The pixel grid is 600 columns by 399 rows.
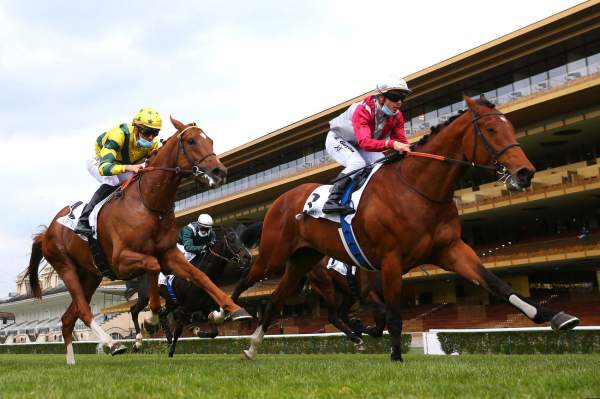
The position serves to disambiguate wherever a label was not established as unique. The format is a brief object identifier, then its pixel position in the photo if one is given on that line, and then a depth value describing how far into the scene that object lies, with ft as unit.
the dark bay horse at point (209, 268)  34.55
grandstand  83.71
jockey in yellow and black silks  23.75
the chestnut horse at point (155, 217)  21.27
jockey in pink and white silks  22.00
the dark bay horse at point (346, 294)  36.76
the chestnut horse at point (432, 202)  19.02
